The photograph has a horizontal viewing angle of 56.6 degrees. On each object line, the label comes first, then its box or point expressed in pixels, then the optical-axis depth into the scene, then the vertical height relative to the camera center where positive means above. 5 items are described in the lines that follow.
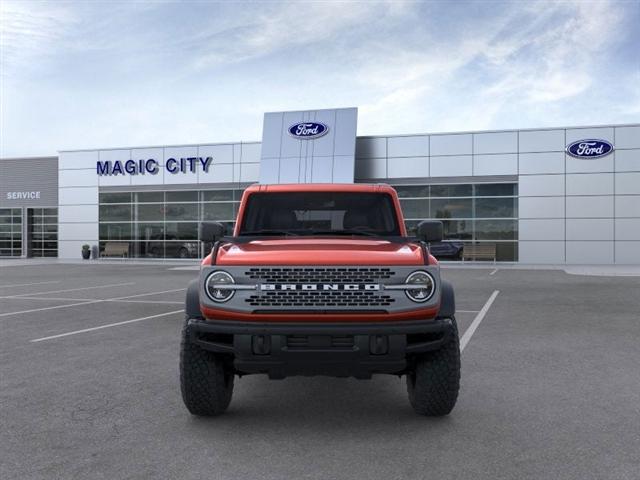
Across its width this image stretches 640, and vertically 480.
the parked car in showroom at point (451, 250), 30.81 -0.74
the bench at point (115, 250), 35.50 -0.99
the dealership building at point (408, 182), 28.73 +2.84
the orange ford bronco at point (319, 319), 4.15 -0.61
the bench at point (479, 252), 30.25 -0.82
